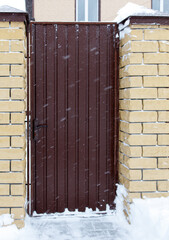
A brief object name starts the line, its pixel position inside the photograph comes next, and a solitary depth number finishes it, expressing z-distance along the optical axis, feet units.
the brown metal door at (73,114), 11.00
